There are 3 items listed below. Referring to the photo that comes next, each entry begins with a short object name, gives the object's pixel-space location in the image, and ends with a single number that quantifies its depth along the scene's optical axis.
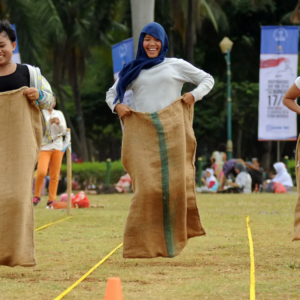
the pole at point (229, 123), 25.70
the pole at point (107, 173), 24.92
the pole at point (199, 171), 24.81
